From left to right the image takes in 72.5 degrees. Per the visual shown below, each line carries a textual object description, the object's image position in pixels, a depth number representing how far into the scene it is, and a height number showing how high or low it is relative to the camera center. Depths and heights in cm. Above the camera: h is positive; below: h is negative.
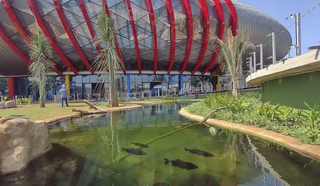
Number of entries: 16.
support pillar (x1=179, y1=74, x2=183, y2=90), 3564 +125
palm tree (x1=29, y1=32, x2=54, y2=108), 1675 +249
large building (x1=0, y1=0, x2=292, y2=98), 2380 +684
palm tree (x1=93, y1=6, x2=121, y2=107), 1588 +305
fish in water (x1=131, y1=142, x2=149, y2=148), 606 -155
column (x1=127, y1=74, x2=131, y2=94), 3275 +92
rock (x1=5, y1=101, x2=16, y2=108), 1736 -90
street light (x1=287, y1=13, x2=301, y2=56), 683 +178
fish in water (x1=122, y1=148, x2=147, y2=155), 541 -155
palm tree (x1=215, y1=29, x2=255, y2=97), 1669 +265
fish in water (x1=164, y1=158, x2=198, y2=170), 435 -155
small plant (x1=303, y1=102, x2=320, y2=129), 567 -86
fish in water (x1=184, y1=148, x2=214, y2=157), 512 -155
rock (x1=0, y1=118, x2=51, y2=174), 437 -114
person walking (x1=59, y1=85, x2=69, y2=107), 1741 -13
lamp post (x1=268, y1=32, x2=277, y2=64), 842 +144
